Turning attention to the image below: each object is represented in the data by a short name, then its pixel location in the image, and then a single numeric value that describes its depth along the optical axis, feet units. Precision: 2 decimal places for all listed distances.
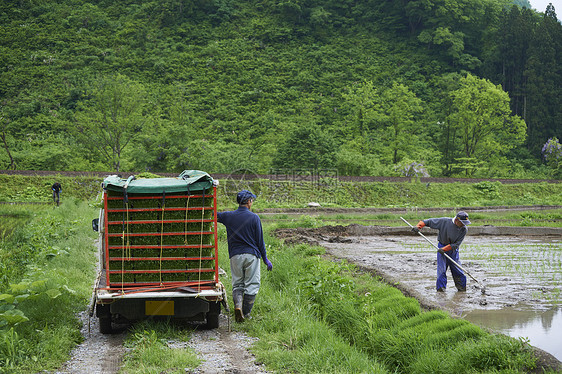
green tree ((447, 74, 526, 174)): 171.32
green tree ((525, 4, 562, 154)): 195.00
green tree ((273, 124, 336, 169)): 136.87
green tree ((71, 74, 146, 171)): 136.67
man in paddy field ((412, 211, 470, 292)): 32.45
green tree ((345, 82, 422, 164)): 174.60
